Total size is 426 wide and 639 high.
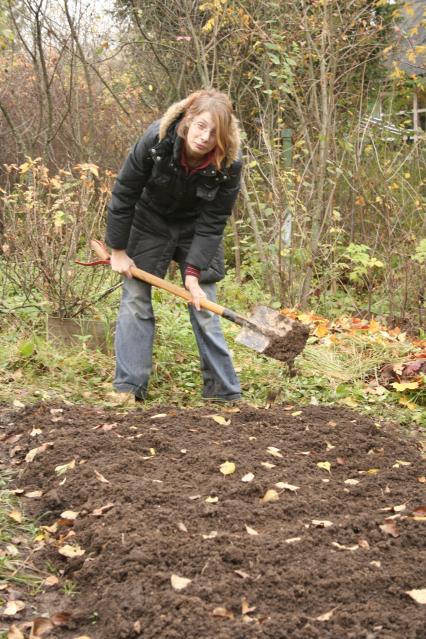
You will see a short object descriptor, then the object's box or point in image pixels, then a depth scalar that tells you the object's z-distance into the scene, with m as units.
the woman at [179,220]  4.26
